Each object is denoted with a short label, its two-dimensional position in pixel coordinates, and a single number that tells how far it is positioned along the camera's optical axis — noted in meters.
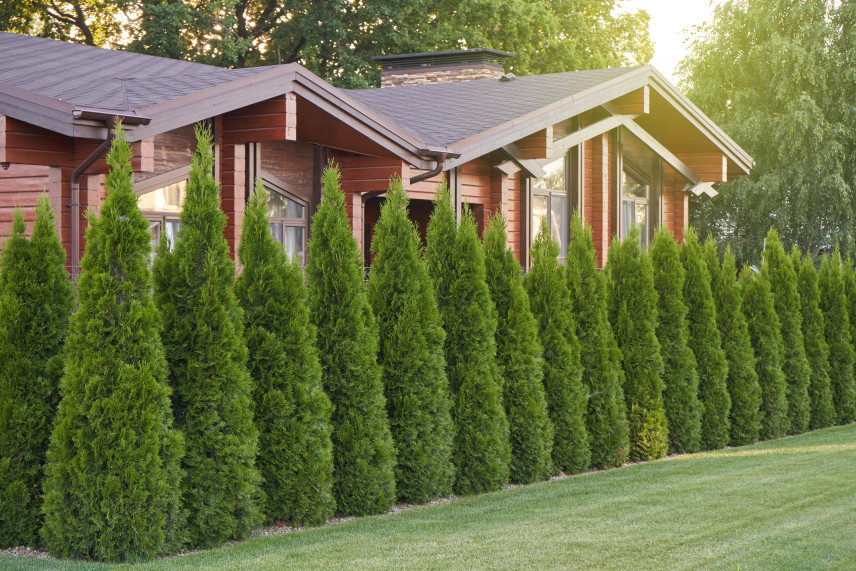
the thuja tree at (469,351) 16.27
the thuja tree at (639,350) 19.94
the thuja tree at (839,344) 26.57
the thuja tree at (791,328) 24.59
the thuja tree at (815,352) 25.60
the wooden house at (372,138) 17.30
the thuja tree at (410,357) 15.34
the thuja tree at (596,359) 18.85
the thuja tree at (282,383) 13.56
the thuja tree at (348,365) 14.44
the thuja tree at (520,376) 17.18
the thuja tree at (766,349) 23.49
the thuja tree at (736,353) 22.51
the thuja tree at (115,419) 11.52
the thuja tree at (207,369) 12.43
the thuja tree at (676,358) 20.78
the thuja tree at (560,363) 18.06
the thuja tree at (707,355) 21.66
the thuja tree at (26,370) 12.28
